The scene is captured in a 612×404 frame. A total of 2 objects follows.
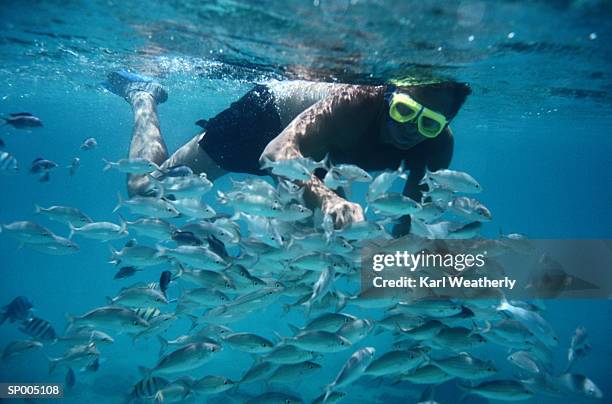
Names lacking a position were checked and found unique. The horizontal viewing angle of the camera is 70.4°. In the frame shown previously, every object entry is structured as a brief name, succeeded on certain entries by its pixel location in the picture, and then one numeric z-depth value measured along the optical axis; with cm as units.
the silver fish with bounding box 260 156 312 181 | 393
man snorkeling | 453
